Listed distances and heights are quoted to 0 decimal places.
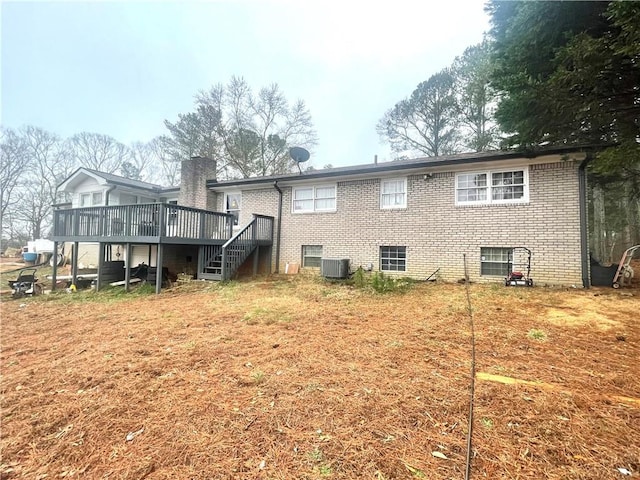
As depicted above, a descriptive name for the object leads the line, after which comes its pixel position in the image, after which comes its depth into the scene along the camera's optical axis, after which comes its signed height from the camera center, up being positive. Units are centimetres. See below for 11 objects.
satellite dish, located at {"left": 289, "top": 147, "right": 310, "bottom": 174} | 1258 +403
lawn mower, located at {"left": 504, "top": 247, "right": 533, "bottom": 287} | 806 -47
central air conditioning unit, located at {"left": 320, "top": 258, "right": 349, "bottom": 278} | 982 -61
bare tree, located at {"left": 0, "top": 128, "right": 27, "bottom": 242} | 2477 +660
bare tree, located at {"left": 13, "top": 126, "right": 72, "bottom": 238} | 2591 +597
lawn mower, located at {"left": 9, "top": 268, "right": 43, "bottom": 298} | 891 -125
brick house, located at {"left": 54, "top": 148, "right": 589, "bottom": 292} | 818 +103
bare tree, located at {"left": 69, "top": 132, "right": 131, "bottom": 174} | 2736 +882
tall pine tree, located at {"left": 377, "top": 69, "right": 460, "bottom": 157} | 1864 +857
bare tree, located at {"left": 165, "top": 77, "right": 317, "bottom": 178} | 2214 +897
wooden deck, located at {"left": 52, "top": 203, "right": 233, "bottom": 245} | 922 +76
